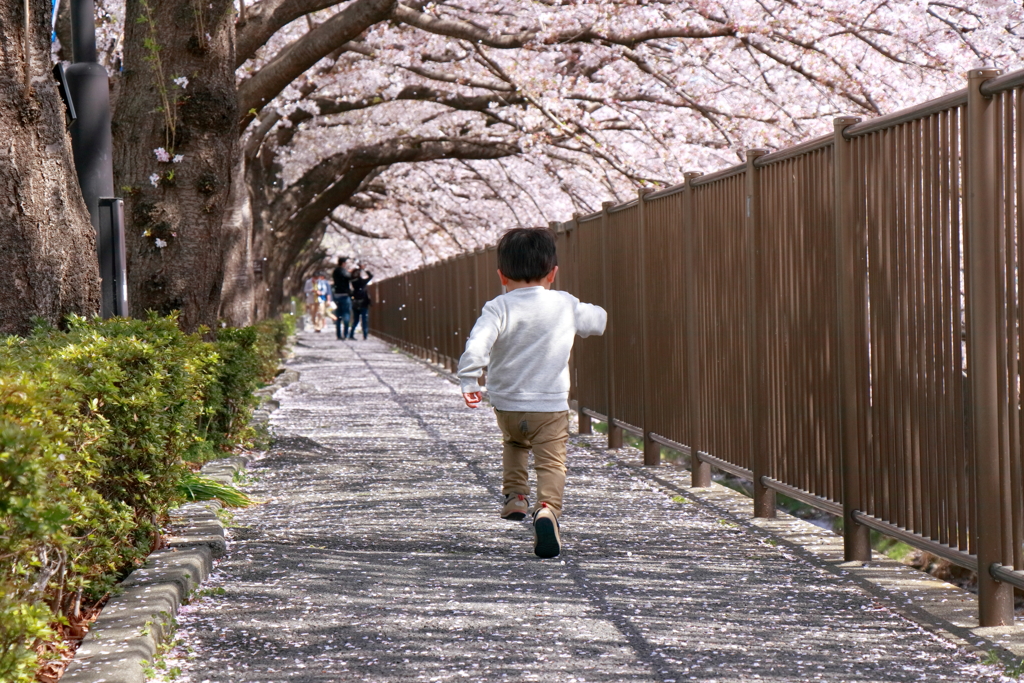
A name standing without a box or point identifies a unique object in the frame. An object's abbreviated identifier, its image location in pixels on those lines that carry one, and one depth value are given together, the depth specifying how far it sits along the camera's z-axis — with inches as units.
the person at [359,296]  2610.7
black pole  519.5
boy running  434.9
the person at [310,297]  4119.1
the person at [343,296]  2394.2
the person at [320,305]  3907.5
